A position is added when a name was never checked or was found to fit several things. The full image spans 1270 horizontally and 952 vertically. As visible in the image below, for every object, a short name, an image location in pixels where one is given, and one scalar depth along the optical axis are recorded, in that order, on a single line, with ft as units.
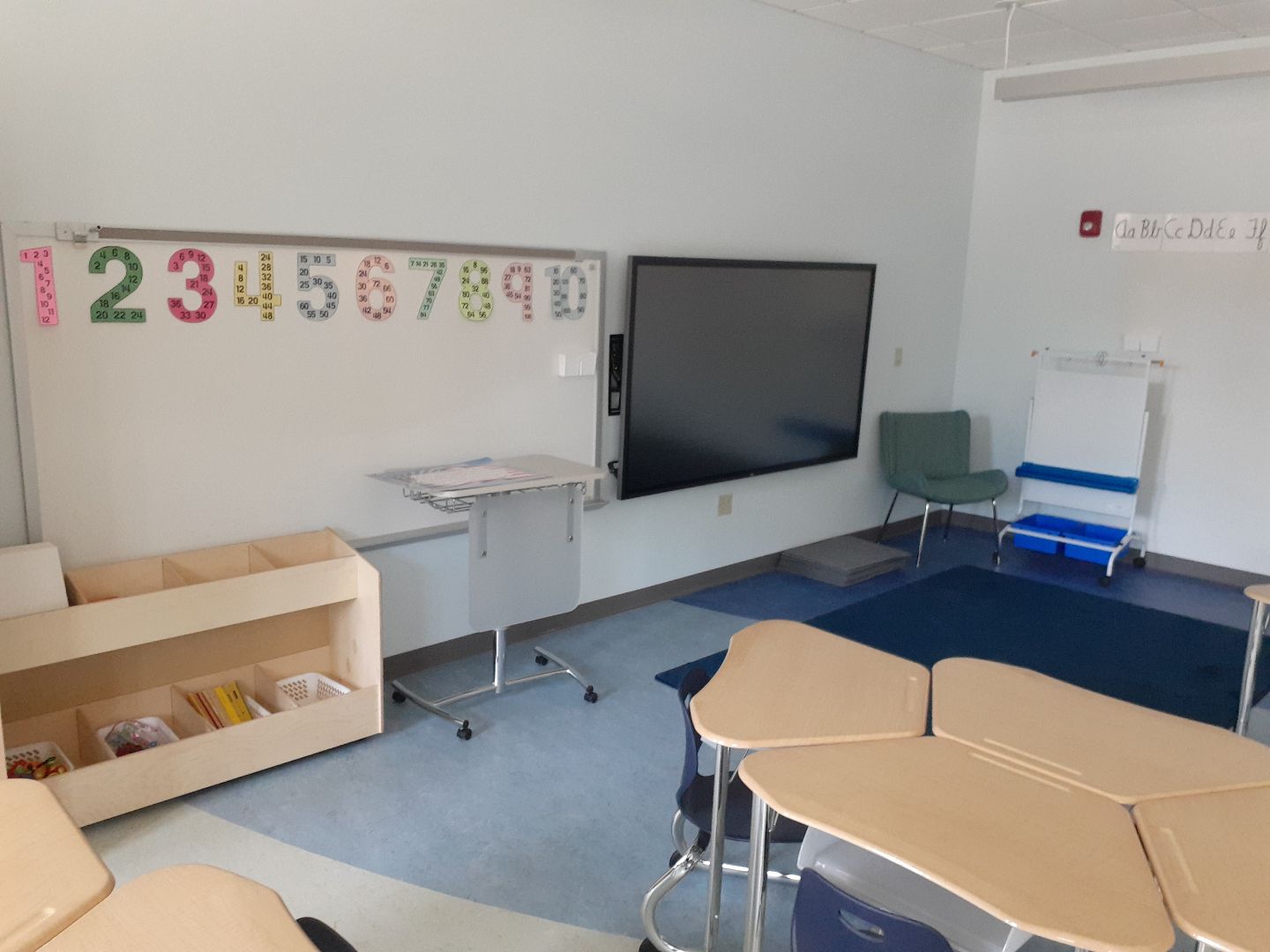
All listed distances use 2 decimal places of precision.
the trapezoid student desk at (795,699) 7.08
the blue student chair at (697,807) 7.82
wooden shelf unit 9.33
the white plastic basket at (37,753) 9.62
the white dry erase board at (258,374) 9.78
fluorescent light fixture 13.15
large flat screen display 14.89
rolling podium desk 12.03
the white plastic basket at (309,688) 11.65
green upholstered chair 19.45
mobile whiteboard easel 19.10
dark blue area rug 13.70
